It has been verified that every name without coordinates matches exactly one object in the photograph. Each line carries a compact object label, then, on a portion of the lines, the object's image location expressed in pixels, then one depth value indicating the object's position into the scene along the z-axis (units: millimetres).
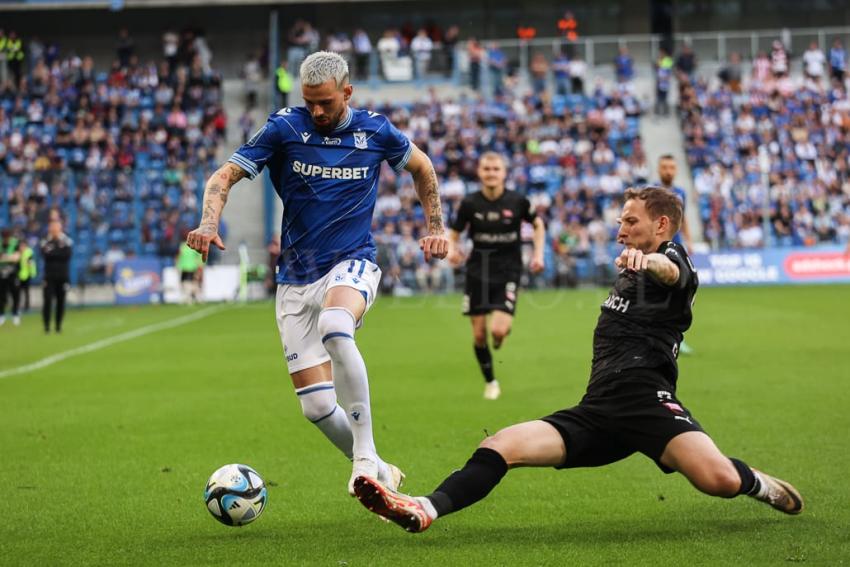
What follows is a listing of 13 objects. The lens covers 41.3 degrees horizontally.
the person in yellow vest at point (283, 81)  39781
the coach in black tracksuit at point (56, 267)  24000
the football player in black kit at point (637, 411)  5801
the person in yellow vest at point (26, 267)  27938
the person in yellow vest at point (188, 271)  33719
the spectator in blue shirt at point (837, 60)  43188
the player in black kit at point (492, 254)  12602
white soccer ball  6333
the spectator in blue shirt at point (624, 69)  43062
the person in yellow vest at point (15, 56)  47125
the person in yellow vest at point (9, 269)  27188
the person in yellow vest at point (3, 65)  46647
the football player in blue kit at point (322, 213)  6828
